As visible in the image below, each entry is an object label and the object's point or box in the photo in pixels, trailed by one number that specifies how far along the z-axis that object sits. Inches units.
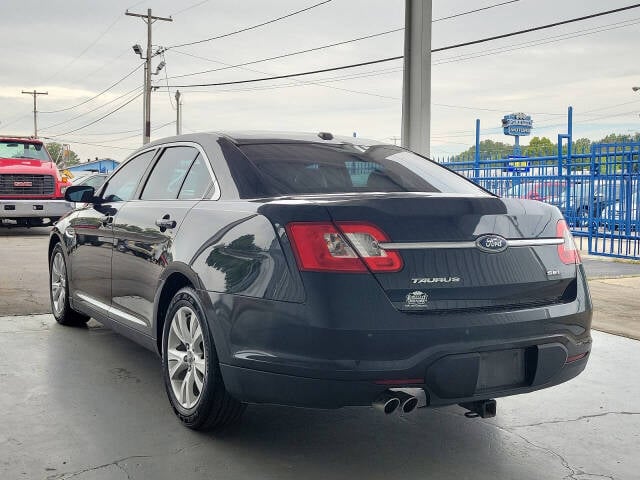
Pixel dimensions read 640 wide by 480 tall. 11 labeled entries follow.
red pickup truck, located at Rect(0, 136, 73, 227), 671.1
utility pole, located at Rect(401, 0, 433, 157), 298.4
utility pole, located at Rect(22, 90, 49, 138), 3230.8
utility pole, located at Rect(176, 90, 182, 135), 2208.4
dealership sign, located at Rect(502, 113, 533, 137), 1662.2
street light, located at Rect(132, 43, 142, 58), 1707.7
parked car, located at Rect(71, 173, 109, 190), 974.4
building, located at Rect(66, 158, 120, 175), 3600.4
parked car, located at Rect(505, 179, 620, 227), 604.8
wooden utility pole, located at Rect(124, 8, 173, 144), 1633.9
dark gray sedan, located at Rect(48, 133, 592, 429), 127.0
